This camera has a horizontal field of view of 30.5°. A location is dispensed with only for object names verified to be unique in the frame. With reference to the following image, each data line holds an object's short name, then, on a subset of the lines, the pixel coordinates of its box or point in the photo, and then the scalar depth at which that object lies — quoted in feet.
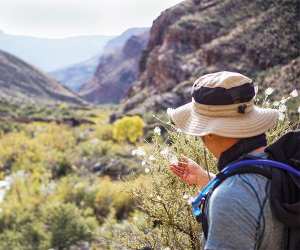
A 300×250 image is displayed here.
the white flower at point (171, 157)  11.66
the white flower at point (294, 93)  12.72
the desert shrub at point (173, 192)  13.34
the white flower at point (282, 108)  12.86
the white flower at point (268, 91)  12.92
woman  6.07
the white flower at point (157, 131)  13.59
